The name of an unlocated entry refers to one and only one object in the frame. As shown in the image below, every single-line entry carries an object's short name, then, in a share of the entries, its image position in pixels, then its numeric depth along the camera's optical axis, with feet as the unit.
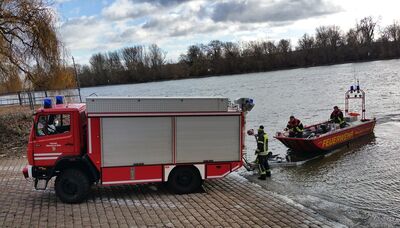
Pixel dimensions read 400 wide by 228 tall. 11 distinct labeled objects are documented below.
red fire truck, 36.11
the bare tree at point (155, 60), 405.76
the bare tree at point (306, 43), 402.72
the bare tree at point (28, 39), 67.72
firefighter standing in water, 48.75
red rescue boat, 66.39
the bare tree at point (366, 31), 404.94
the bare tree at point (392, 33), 399.85
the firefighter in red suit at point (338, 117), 76.59
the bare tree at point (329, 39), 396.78
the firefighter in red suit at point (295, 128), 68.39
